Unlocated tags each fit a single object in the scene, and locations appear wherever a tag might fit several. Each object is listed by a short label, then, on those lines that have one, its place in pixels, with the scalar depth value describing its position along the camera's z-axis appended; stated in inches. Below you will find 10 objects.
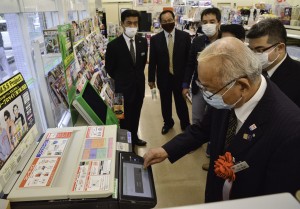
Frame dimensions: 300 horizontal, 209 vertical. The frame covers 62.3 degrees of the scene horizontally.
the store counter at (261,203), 18.7
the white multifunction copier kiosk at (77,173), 35.5
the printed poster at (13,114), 38.2
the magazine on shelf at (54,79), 67.9
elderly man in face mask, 39.6
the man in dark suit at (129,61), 121.9
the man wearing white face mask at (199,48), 116.4
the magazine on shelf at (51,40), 72.7
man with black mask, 139.7
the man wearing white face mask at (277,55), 69.6
